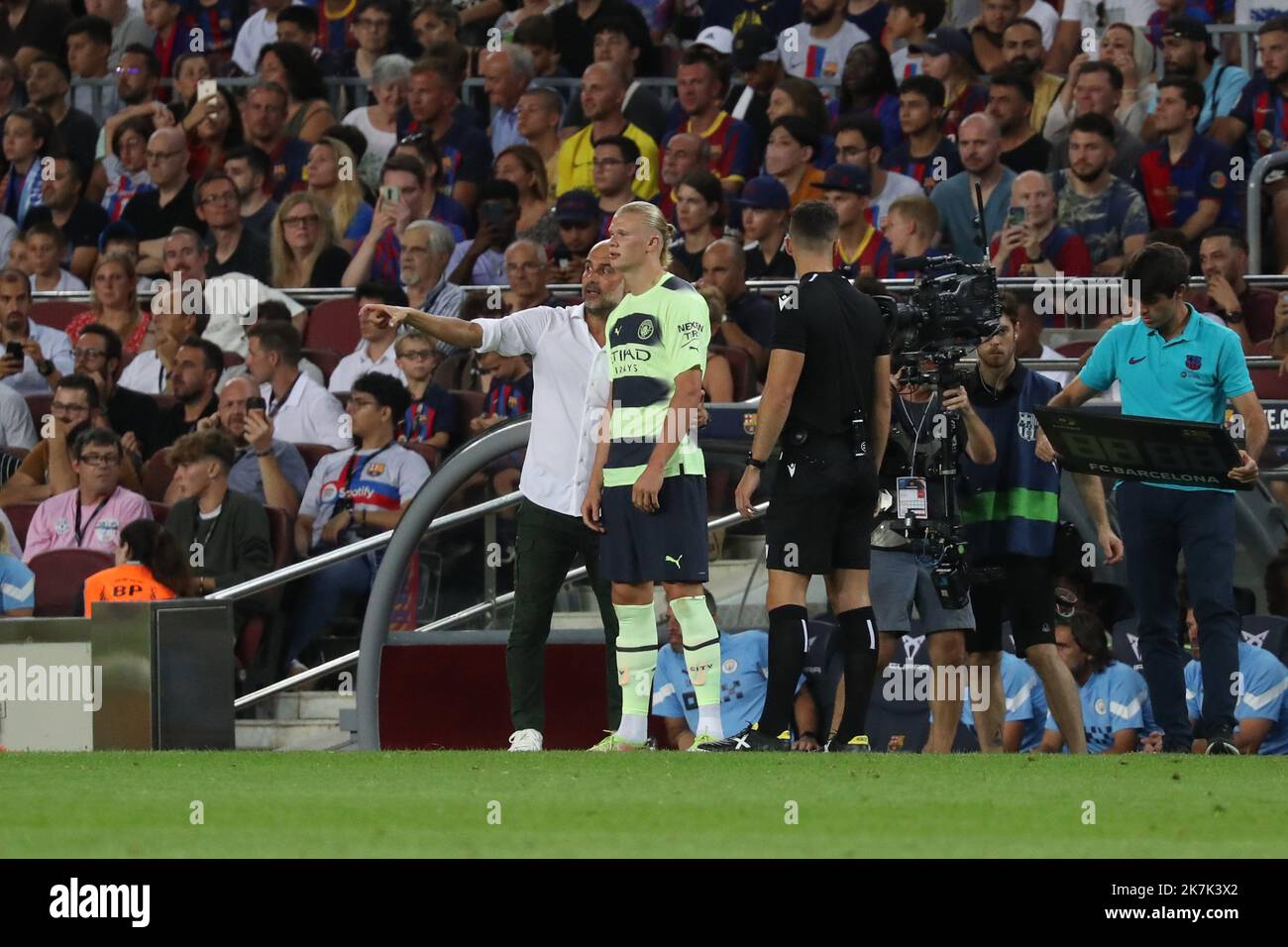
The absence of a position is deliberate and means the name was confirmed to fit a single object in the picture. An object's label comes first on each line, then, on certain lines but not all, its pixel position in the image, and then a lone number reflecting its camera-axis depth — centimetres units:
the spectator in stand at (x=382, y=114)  1689
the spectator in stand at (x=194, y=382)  1452
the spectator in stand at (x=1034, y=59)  1484
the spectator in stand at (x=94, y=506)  1339
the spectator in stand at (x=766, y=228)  1373
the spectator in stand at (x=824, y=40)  1620
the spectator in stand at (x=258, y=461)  1345
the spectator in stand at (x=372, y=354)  1436
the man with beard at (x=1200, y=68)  1444
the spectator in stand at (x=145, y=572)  1107
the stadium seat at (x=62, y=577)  1312
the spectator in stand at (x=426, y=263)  1447
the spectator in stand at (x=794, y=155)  1436
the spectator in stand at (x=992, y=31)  1554
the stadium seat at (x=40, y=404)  1517
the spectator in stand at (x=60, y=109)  1850
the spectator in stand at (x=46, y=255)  1683
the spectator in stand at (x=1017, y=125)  1432
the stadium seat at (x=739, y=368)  1239
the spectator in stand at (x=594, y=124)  1566
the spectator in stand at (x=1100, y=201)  1349
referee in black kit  852
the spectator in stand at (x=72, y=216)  1744
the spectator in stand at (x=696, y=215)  1385
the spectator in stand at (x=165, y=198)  1695
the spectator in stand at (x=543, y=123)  1611
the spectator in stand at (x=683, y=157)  1474
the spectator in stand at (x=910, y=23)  1578
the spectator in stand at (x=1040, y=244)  1327
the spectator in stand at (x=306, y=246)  1582
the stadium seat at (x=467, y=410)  1341
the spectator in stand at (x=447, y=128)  1614
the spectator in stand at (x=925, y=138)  1447
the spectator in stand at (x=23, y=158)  1789
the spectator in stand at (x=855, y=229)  1343
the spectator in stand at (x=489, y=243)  1498
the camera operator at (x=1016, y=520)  949
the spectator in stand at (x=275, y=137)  1708
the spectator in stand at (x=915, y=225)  1328
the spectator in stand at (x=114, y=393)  1475
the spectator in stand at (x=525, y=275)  1358
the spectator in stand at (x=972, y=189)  1382
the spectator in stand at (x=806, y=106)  1487
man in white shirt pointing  941
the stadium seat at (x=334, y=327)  1523
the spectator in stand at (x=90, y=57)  1915
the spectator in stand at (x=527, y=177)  1541
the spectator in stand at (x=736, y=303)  1289
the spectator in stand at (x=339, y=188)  1620
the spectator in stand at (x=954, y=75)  1498
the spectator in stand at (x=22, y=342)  1559
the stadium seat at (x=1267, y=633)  1095
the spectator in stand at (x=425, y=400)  1330
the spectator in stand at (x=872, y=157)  1422
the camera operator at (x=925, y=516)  921
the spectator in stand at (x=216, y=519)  1263
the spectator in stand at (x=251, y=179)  1670
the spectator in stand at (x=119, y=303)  1587
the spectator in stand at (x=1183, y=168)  1369
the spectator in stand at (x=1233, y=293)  1251
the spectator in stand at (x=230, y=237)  1612
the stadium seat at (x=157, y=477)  1403
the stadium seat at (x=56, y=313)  1650
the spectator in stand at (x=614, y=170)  1482
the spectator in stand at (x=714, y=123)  1529
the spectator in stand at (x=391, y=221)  1553
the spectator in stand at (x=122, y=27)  1973
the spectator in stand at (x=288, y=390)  1417
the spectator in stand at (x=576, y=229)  1433
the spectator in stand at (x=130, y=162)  1755
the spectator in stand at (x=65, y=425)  1419
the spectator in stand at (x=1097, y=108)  1402
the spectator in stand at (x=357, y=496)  1235
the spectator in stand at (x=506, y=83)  1661
